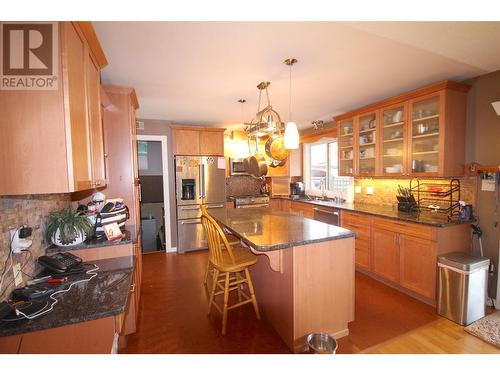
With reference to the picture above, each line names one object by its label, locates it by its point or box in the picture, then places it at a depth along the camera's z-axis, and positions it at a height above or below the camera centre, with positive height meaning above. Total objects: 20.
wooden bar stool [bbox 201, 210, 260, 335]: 2.04 -0.76
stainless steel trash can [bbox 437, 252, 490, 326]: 2.11 -1.04
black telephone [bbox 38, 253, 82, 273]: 1.51 -0.55
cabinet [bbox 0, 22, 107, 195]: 0.98 +0.19
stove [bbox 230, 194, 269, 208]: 4.67 -0.50
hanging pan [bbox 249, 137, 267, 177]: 3.05 +0.14
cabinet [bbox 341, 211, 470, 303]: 2.40 -0.84
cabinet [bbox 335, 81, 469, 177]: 2.55 +0.49
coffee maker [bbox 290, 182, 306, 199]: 5.00 -0.31
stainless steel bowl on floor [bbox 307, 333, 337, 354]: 1.52 -1.12
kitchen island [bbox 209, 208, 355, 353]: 1.77 -0.81
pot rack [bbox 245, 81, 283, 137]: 2.37 +0.51
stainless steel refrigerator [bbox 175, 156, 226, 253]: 4.22 -0.29
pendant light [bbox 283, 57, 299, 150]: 2.10 +0.34
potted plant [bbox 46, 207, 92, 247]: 1.71 -0.37
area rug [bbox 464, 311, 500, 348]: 1.90 -1.32
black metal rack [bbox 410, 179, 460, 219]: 2.70 -0.26
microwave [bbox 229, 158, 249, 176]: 4.93 +0.18
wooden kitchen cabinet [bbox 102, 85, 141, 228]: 2.43 +0.33
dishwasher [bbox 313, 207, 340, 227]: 3.52 -0.62
